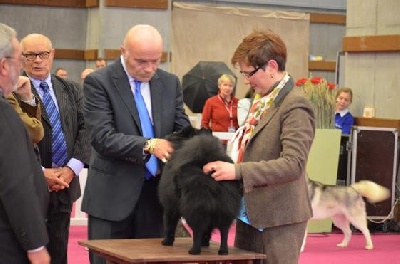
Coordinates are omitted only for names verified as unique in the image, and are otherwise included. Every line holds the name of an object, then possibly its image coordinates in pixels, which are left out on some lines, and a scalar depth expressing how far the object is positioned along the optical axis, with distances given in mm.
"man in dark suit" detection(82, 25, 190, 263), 3902
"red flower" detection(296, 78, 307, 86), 9641
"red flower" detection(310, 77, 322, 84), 9484
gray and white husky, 8359
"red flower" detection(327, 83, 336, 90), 9523
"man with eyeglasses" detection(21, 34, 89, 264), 4465
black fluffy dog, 3299
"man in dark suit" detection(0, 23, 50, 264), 2916
